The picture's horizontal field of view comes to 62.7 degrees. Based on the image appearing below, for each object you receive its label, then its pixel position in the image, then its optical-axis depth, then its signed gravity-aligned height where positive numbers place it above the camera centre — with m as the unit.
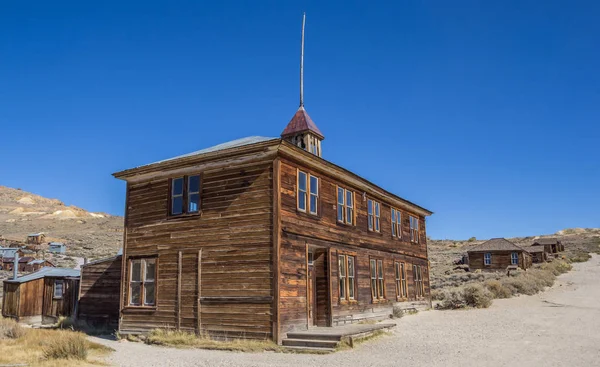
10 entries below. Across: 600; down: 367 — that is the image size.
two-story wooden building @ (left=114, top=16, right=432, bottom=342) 15.52 +1.28
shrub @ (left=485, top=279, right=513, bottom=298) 33.78 -0.89
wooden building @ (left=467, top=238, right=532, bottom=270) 58.31 +2.42
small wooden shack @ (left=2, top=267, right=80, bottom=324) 23.97 -0.60
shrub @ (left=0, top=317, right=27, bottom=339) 16.17 -1.52
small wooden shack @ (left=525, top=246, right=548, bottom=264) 66.94 +2.83
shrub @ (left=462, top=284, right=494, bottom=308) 27.48 -1.06
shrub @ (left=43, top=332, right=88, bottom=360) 11.69 -1.54
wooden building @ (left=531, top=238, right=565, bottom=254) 79.75 +4.94
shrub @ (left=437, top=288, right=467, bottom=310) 28.28 -1.33
